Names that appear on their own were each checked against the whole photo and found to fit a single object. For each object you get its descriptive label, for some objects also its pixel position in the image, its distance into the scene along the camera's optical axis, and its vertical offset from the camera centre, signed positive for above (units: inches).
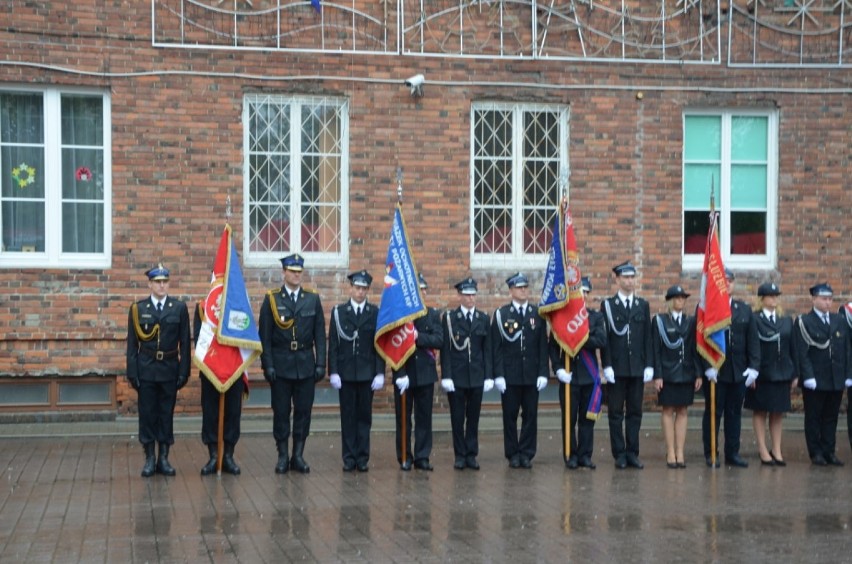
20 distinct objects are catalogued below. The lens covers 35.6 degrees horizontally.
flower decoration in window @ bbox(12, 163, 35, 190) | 617.9 +22.4
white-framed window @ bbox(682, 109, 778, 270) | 680.4 +23.5
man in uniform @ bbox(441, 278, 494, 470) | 524.4 -56.6
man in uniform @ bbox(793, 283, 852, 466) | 546.6 -58.4
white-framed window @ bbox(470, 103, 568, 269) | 660.1 +23.7
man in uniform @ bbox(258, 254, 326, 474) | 512.4 -48.2
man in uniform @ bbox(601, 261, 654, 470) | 527.5 -54.1
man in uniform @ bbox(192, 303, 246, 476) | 504.1 -76.0
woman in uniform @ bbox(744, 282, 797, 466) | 543.2 -60.9
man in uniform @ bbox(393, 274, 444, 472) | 518.0 -62.7
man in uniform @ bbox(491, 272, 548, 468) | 527.5 -55.9
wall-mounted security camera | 636.1 +68.3
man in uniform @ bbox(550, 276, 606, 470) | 526.0 -64.4
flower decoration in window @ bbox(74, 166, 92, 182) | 623.2 +23.2
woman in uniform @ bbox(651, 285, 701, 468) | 530.9 -58.3
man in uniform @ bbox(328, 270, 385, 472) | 518.3 -54.6
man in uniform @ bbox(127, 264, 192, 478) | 501.7 -52.5
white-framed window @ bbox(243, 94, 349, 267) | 637.3 +22.5
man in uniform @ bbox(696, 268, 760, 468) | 540.4 -56.1
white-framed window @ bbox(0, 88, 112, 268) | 616.4 +21.0
